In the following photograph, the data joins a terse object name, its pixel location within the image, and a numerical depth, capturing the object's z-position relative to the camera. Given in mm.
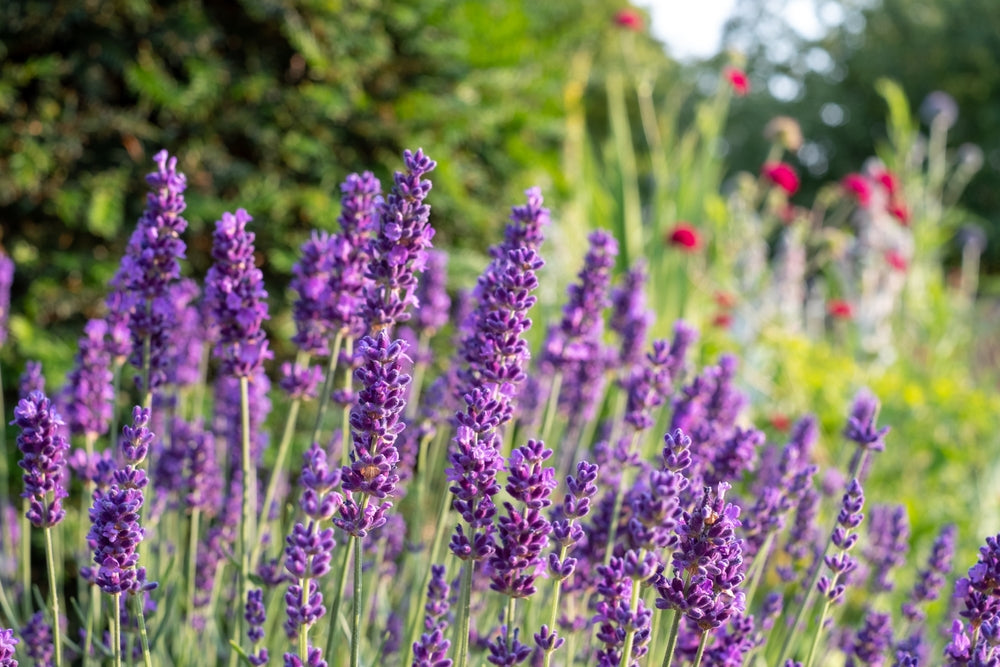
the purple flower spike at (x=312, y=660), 1240
